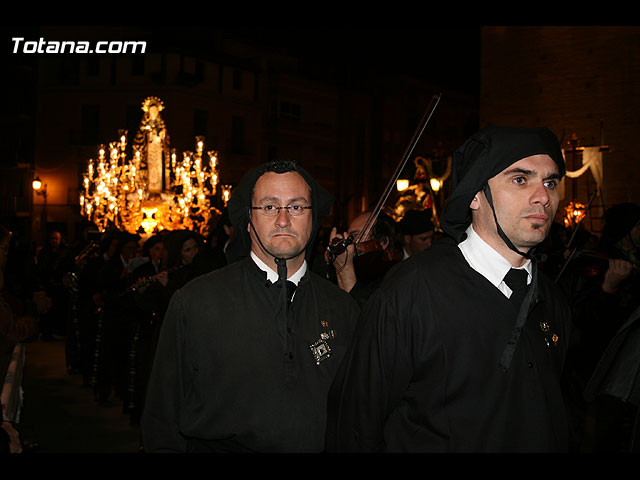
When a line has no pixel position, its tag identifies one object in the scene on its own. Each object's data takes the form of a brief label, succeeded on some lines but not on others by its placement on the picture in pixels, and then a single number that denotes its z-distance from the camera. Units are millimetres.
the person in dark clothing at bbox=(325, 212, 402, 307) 4836
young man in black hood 2625
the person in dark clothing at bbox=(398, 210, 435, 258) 6953
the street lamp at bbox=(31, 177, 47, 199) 35156
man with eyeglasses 3197
